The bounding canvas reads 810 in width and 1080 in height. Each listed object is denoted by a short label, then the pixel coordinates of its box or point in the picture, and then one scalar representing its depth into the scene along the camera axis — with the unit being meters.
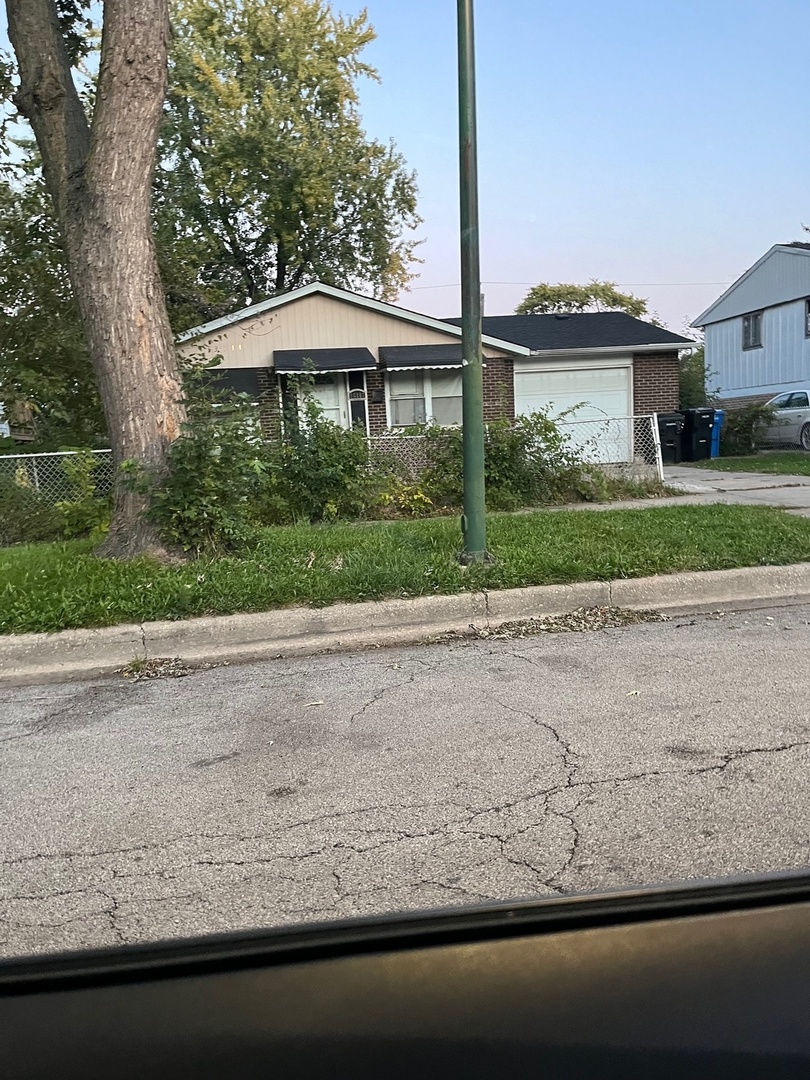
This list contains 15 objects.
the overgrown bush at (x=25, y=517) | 9.77
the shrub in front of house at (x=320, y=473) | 10.44
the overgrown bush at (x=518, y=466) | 11.16
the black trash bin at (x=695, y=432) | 20.72
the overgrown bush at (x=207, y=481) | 7.08
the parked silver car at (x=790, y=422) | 22.52
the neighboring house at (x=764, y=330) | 27.89
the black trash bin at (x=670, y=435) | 19.56
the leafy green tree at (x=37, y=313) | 12.27
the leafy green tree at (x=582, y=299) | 54.97
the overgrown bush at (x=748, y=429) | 23.28
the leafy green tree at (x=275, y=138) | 29.23
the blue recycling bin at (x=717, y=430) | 21.14
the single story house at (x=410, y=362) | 17.41
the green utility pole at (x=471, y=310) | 6.41
